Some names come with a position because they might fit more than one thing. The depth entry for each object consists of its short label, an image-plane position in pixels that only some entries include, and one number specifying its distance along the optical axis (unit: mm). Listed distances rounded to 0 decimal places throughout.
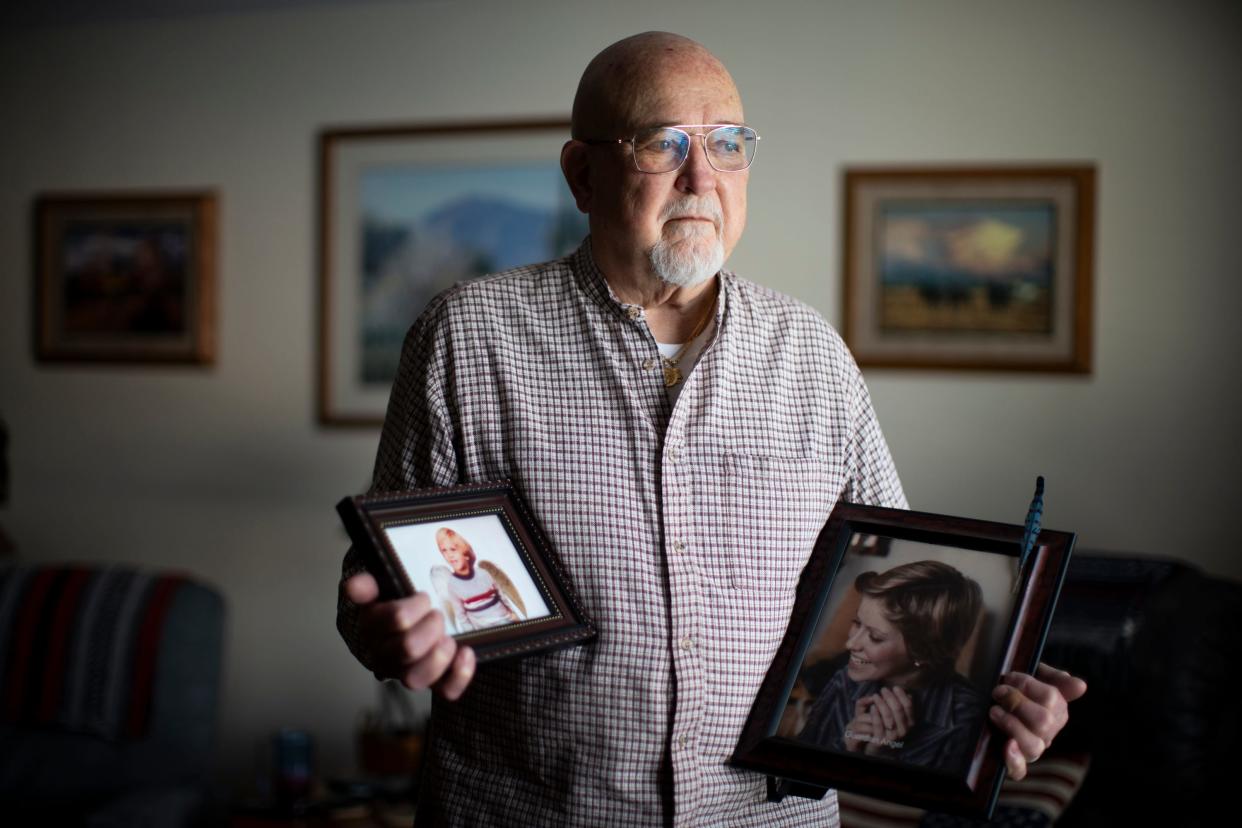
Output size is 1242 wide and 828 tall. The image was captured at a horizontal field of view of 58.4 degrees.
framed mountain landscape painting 3504
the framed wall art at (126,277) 3760
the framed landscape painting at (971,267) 3143
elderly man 1213
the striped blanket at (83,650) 3131
